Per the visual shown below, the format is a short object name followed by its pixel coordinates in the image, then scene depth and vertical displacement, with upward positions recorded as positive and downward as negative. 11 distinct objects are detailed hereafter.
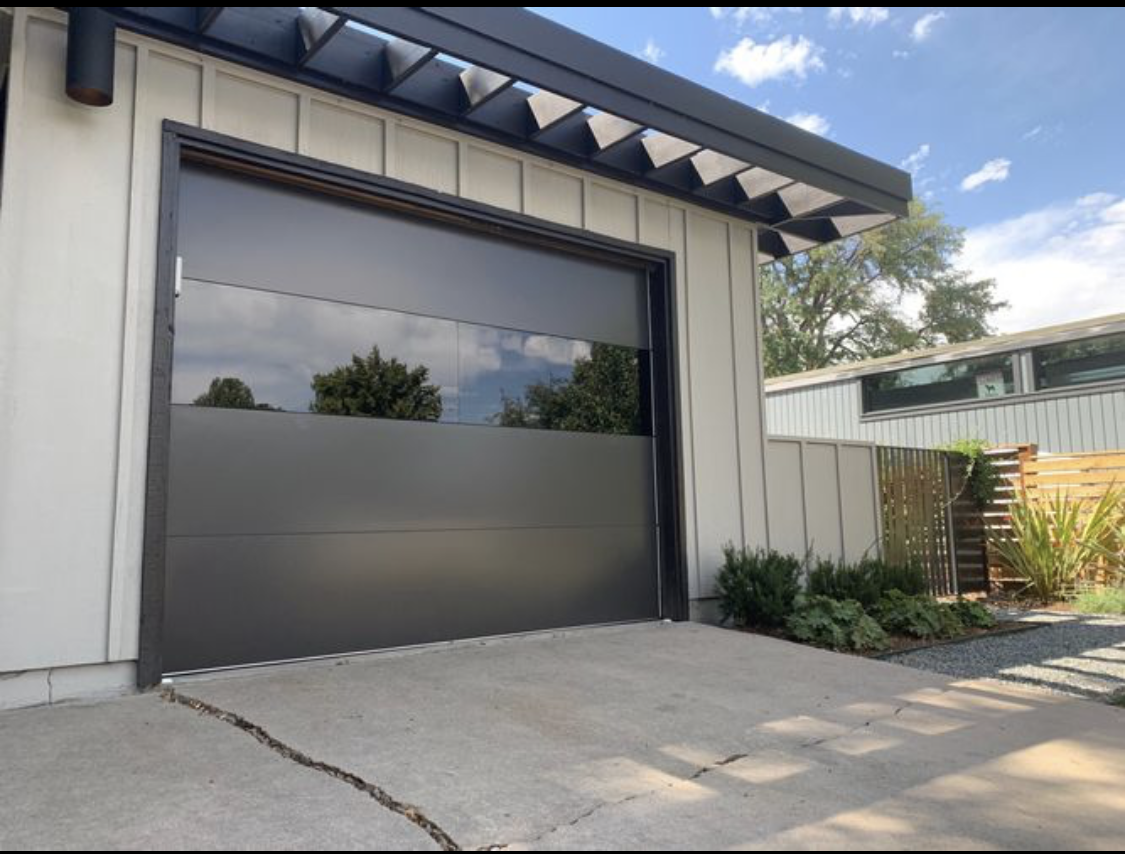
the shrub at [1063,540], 8.84 -0.41
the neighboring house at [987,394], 11.89 +1.98
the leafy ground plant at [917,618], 6.39 -0.92
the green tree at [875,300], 25.53 +6.87
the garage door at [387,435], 4.58 +0.55
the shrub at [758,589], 6.27 -0.64
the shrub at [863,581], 6.84 -0.66
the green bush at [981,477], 9.90 +0.36
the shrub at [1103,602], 7.98 -1.02
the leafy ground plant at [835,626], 5.82 -0.90
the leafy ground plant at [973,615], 6.86 -0.96
